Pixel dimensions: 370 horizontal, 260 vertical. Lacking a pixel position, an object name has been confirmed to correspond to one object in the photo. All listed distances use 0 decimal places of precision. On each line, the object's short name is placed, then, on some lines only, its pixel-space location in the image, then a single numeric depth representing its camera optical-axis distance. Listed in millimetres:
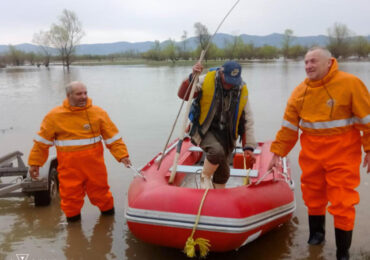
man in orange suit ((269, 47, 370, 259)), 2705
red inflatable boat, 2650
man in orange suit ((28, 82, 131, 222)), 3377
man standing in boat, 3188
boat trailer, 3830
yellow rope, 2613
